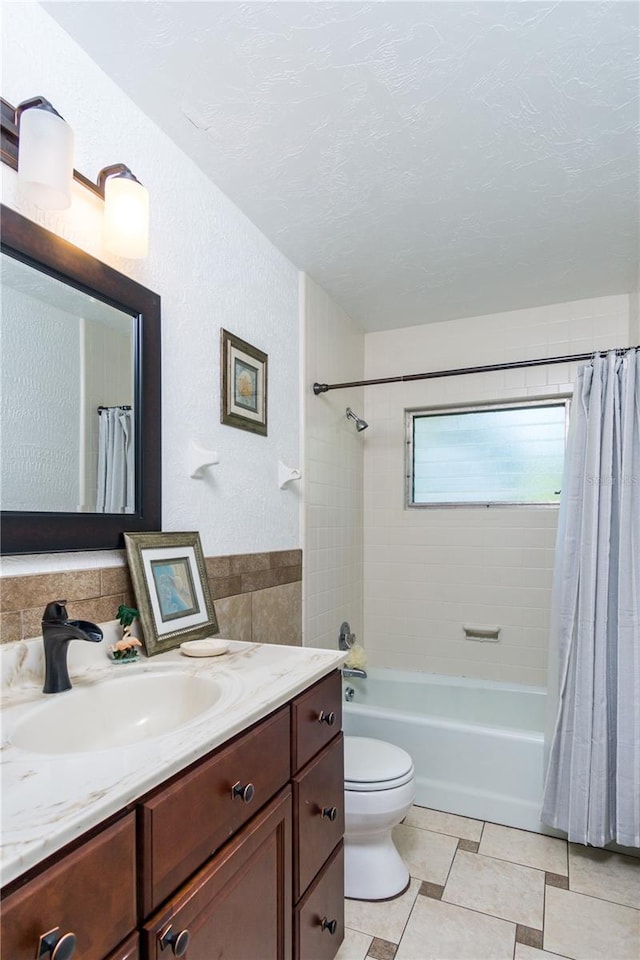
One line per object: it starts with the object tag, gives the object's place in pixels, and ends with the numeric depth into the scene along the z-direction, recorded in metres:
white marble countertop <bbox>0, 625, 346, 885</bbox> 0.62
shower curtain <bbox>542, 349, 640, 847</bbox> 1.97
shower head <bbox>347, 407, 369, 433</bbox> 2.82
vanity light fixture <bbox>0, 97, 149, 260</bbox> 1.08
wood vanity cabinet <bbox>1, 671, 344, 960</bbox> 0.65
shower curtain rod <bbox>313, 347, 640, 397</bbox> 2.16
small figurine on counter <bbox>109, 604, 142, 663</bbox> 1.28
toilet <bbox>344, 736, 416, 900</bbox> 1.77
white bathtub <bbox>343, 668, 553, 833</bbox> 2.20
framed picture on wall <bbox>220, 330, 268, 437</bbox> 1.89
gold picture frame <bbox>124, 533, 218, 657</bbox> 1.38
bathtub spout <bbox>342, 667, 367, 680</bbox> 2.66
